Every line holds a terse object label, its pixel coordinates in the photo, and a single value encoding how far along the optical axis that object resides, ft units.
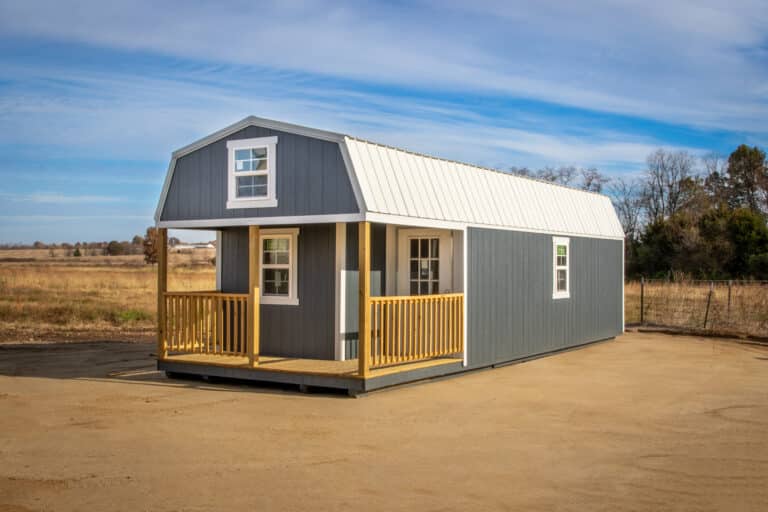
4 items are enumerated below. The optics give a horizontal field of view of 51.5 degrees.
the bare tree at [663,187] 151.02
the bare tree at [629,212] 153.58
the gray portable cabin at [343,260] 36.65
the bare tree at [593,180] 160.15
